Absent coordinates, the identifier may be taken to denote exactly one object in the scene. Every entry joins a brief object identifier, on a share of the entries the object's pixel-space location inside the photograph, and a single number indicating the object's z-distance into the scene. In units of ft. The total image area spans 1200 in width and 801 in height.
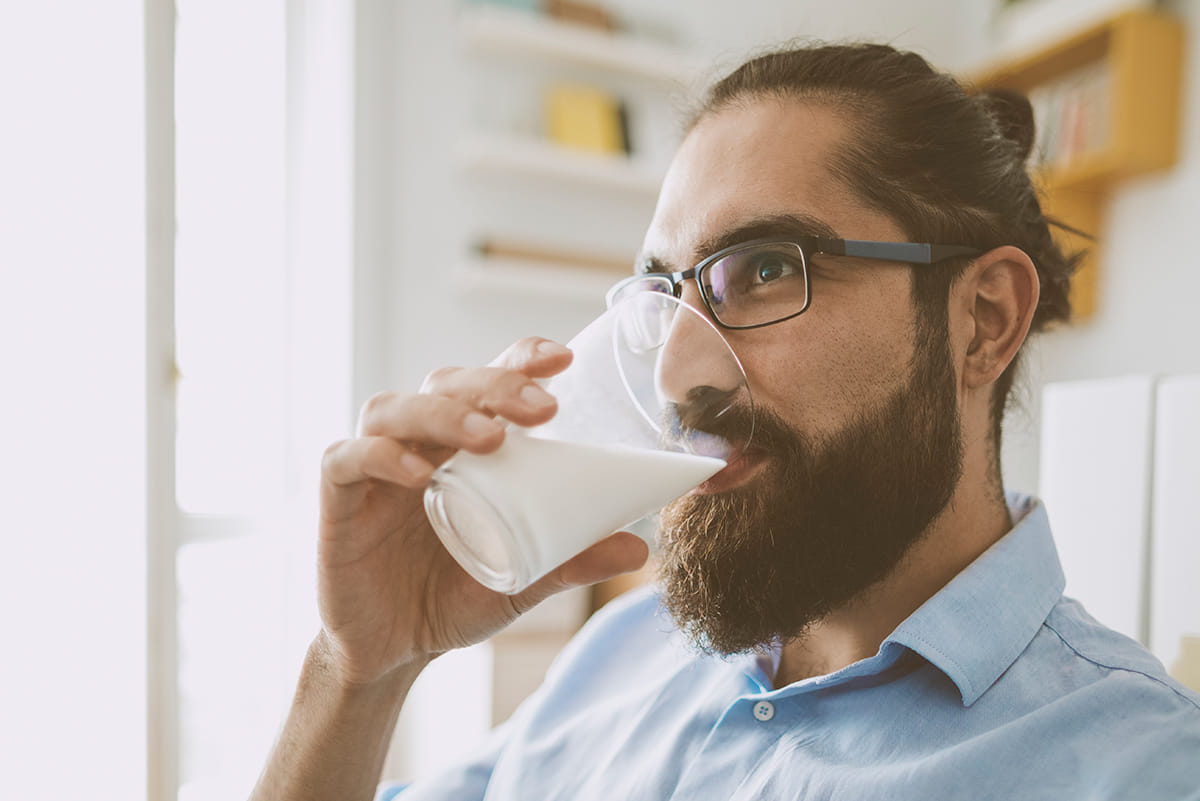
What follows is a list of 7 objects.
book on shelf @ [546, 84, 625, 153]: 9.11
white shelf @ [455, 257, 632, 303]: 8.62
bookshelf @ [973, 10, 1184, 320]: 8.18
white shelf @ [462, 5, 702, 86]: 8.59
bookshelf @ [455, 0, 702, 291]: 8.68
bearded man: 2.63
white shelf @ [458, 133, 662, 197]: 8.55
